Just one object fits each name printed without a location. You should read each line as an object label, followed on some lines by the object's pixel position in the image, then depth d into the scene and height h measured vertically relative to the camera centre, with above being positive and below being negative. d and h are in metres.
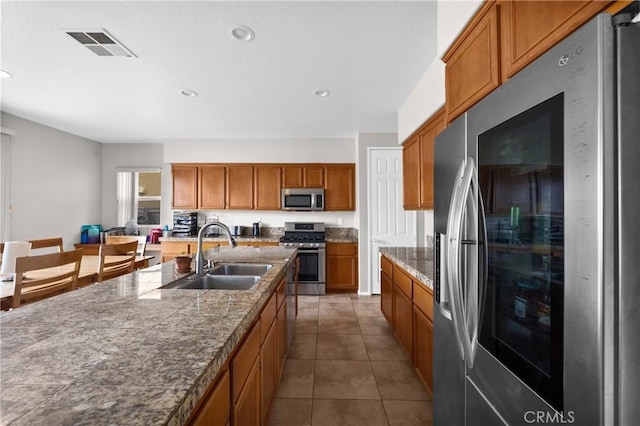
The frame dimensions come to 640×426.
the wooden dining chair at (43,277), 1.81 -0.48
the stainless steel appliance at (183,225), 4.89 -0.14
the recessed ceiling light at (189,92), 2.98 +1.39
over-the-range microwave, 4.78 +0.32
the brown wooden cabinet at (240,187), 4.89 +0.54
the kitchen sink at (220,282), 1.75 -0.44
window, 5.29 +0.41
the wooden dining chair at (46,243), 2.84 -0.28
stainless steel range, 4.46 -0.82
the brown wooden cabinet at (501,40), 0.81 +0.67
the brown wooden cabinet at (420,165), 2.37 +0.52
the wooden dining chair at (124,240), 3.43 -0.33
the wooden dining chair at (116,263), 2.51 -0.46
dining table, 1.84 -0.51
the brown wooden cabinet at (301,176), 4.88 +0.74
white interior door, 4.45 +0.14
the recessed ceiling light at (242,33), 1.95 +1.36
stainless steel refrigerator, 0.55 -0.06
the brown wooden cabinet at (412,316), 1.81 -0.79
